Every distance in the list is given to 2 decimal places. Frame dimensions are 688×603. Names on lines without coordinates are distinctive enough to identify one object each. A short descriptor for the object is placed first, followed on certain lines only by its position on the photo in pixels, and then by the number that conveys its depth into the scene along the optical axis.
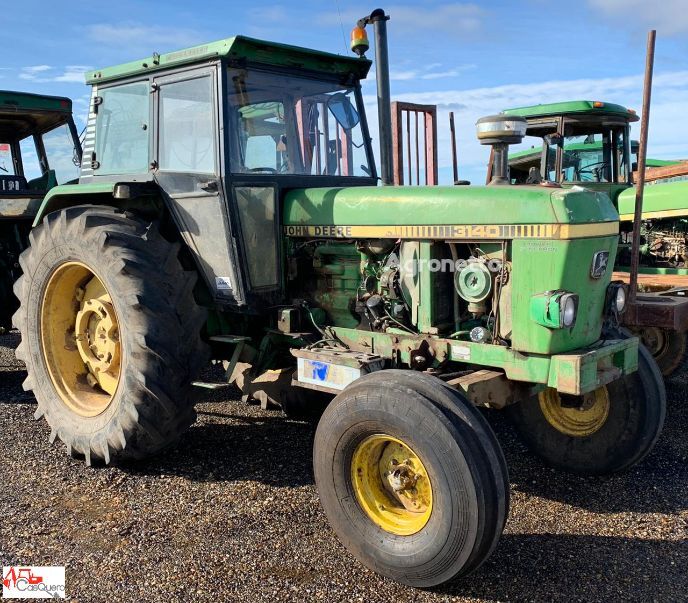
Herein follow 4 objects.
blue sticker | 3.82
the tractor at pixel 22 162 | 6.62
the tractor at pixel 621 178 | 6.21
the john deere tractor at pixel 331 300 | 3.23
